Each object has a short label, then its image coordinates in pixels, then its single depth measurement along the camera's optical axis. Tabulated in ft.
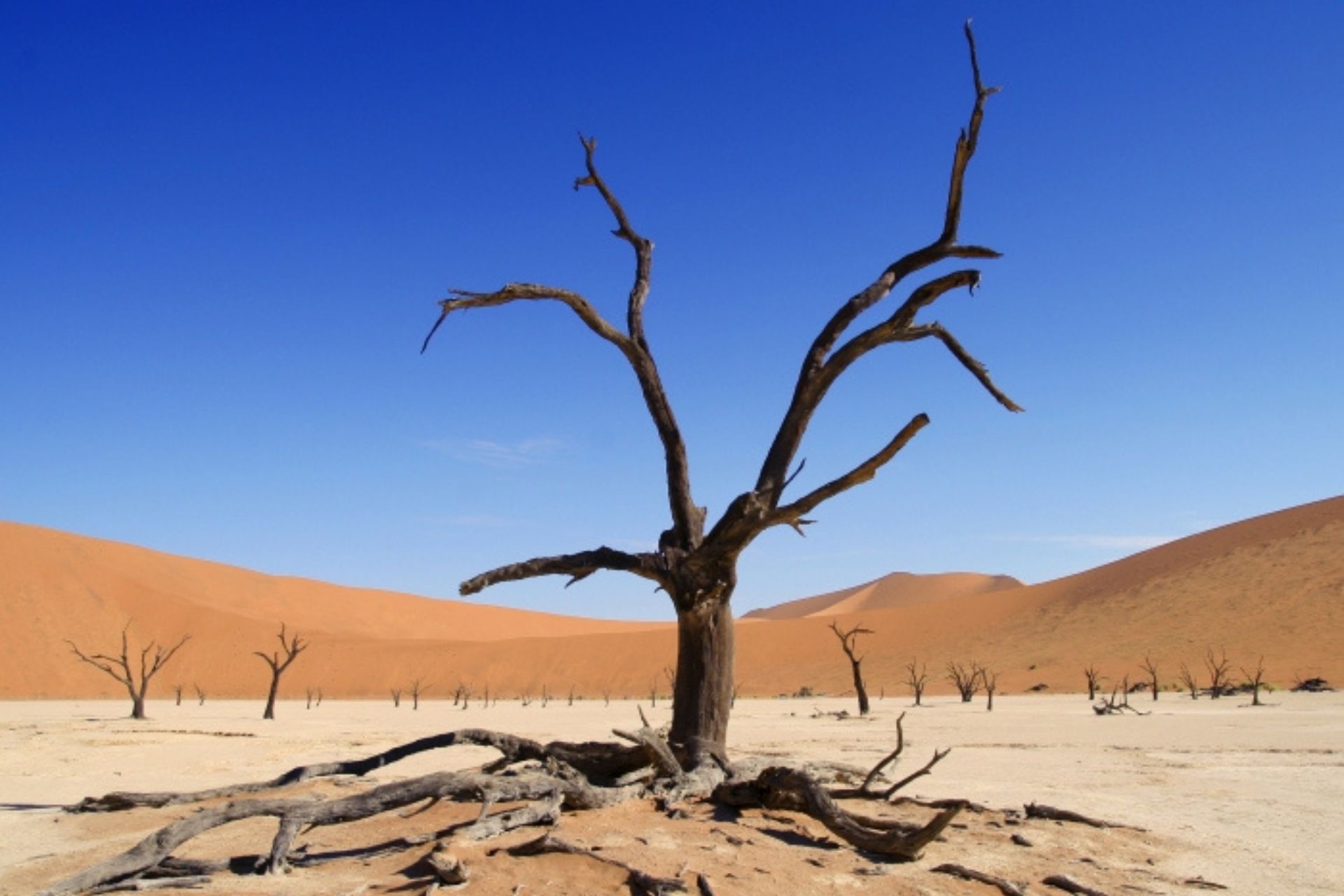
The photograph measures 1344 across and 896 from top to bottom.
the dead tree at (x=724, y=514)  20.31
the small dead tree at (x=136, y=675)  76.84
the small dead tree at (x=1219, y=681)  100.48
